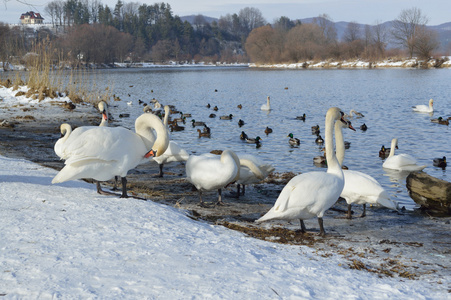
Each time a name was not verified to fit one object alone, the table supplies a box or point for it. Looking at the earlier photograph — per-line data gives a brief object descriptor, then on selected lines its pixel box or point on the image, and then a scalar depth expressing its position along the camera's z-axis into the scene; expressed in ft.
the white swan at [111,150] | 18.45
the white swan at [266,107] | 86.60
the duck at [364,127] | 59.98
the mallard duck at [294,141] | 49.42
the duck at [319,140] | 51.07
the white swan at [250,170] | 25.53
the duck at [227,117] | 74.28
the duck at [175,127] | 61.87
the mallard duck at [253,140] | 51.42
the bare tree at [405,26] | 322.75
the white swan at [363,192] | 21.70
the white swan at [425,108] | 77.20
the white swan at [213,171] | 22.63
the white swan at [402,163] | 36.42
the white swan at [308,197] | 17.70
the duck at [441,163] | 38.14
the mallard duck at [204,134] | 56.83
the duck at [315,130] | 56.85
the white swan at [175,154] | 33.22
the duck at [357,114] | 74.18
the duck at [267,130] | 59.41
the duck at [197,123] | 65.00
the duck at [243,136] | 53.87
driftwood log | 23.17
